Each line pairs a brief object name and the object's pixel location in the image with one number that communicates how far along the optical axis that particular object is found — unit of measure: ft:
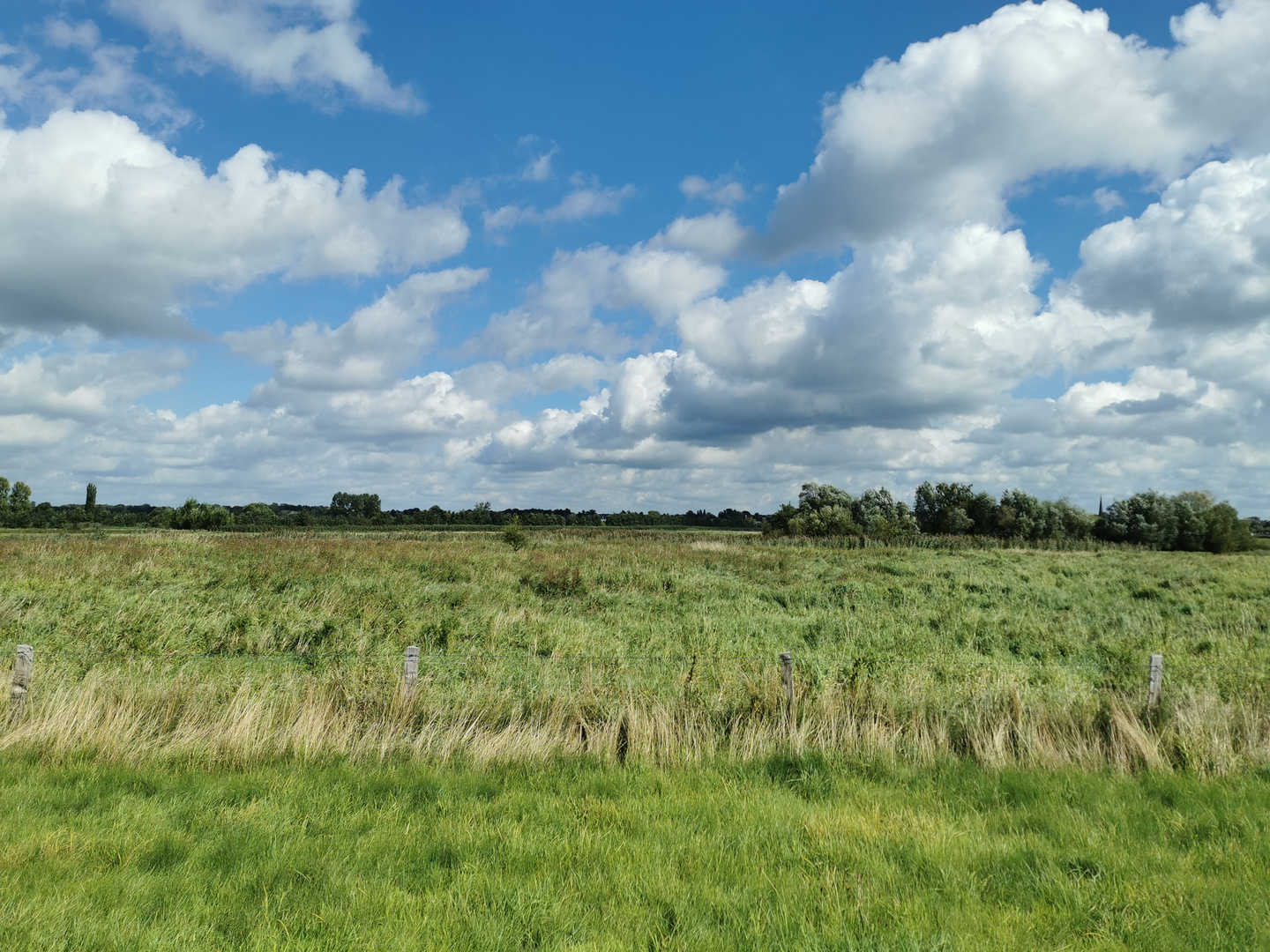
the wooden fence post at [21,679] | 26.71
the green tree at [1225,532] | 244.83
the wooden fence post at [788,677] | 29.43
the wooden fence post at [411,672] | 28.71
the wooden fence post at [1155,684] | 29.58
